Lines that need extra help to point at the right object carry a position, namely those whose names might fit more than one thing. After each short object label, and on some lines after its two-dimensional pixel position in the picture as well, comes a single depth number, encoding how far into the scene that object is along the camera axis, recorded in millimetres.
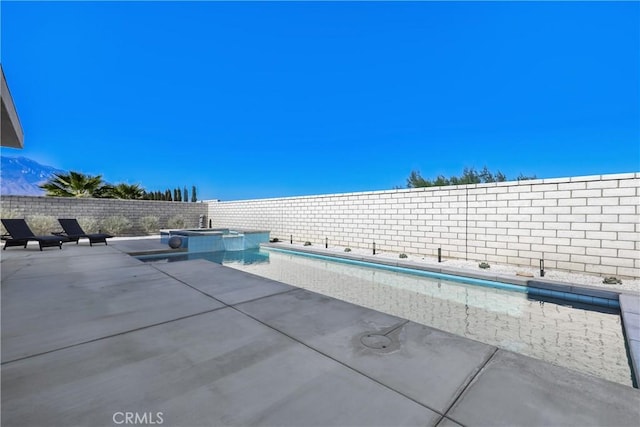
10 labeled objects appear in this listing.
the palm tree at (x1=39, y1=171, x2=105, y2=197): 14320
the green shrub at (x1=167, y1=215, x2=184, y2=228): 15714
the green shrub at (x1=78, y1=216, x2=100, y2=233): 12438
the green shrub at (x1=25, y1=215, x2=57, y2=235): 10930
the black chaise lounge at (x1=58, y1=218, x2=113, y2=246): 8445
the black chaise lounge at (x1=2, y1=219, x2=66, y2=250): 7156
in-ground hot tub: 9141
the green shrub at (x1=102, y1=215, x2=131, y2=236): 13125
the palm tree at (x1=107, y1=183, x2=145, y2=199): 16922
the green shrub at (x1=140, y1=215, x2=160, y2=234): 14516
